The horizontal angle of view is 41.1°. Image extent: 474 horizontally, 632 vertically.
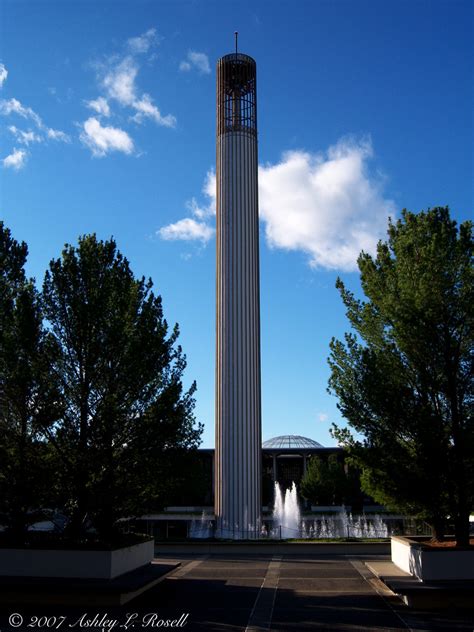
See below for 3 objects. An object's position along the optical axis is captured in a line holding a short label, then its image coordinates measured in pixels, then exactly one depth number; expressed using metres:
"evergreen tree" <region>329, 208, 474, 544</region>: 15.24
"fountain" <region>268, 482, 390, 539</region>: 40.59
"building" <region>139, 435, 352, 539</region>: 59.56
